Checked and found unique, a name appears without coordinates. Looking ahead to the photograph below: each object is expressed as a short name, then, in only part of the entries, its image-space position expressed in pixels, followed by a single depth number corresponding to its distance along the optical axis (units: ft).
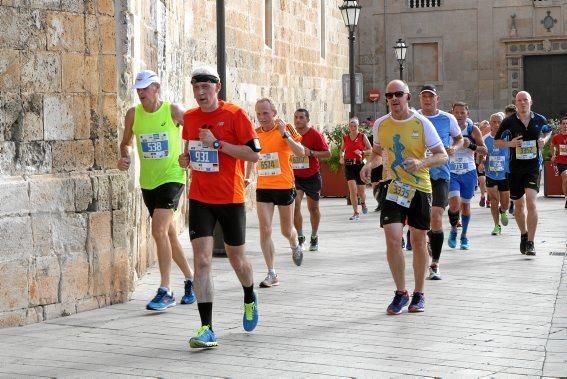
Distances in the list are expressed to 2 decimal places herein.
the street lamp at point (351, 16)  78.48
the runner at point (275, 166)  37.52
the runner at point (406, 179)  31.01
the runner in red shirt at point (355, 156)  66.95
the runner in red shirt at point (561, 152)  68.59
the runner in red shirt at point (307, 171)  45.50
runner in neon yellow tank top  31.71
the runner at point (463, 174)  46.11
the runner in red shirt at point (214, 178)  26.58
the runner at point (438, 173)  37.63
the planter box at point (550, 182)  79.20
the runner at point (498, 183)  53.57
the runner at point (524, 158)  44.09
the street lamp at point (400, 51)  111.45
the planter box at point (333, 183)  82.99
